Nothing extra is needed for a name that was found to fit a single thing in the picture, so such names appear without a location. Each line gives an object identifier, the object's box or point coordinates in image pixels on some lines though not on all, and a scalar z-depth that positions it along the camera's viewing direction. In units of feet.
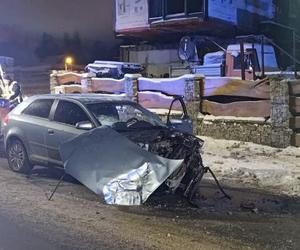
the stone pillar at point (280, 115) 38.22
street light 90.12
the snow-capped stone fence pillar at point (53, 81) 71.81
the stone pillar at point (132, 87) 52.95
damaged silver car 22.95
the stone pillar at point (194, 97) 45.68
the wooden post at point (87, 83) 61.57
